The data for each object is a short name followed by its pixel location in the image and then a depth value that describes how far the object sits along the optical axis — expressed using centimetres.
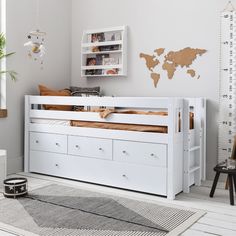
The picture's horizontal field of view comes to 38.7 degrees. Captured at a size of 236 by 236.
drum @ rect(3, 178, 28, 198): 273
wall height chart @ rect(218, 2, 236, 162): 328
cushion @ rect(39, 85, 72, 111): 363
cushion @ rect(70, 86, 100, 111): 394
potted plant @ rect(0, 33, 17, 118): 344
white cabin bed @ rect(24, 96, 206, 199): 282
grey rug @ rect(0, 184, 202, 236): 211
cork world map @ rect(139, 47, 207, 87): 349
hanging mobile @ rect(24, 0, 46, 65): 357
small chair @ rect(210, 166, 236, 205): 265
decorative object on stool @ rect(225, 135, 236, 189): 278
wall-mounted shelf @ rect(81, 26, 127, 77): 389
